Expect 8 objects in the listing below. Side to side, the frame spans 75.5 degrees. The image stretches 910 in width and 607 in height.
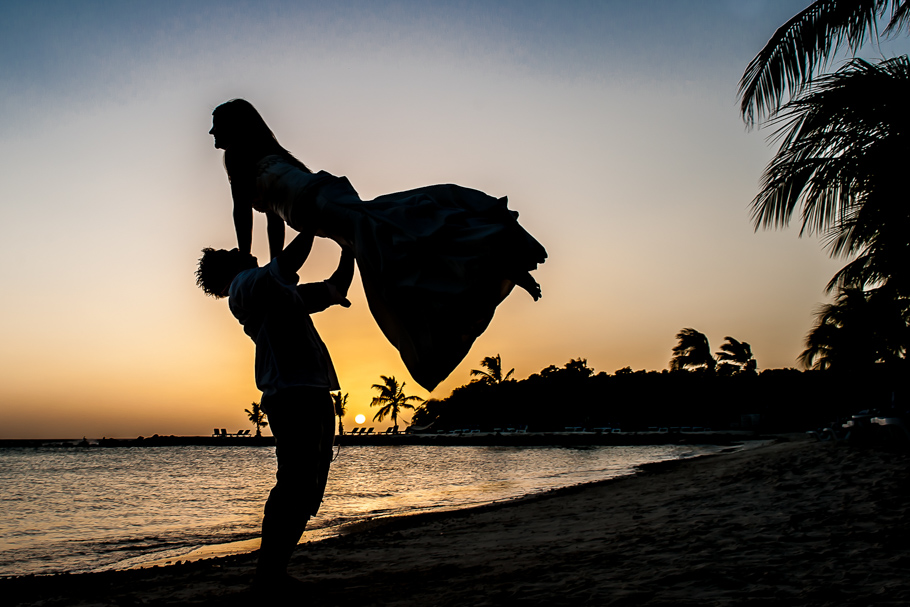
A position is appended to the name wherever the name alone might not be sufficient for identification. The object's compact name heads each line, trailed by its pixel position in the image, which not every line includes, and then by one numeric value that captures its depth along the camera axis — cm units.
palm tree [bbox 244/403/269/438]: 11794
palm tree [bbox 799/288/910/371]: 1695
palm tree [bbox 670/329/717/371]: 4969
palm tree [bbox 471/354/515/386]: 6862
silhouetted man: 264
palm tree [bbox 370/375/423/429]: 7856
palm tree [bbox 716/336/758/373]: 5175
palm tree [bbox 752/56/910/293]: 609
